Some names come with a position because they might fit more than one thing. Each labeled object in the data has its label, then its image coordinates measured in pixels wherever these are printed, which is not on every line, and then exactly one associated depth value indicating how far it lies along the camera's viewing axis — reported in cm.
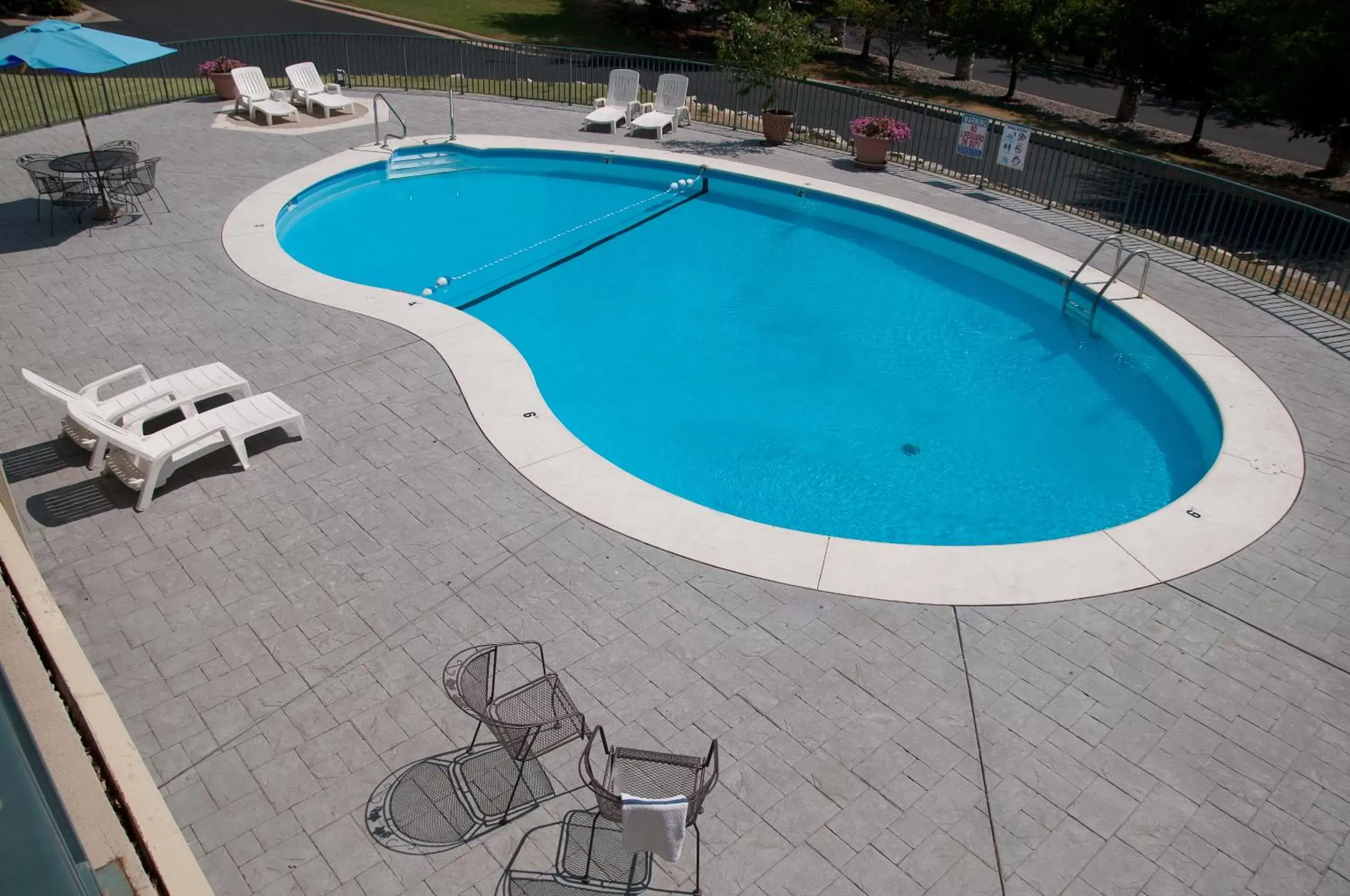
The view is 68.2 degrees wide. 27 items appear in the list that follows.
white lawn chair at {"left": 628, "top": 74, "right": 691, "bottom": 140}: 2130
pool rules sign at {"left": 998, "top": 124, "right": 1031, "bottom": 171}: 1688
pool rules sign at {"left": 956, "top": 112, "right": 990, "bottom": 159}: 1773
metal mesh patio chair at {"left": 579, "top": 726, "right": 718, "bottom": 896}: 582
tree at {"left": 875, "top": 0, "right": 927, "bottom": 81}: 3238
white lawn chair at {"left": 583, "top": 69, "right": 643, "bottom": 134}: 2117
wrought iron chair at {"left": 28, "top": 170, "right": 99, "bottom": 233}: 1415
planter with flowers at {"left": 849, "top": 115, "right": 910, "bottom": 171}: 1919
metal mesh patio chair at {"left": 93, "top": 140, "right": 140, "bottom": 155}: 1612
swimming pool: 852
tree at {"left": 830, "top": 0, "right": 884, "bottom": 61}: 3216
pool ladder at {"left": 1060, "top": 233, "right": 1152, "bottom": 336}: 1375
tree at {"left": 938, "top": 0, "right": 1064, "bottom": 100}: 2995
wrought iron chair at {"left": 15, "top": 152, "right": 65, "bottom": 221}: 1415
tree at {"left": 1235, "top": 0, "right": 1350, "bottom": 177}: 2072
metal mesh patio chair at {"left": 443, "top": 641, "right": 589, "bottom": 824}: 612
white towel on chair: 534
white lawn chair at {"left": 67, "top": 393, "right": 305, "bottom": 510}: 870
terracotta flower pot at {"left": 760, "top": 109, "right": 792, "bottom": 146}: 2052
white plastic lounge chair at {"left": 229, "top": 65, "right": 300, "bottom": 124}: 1981
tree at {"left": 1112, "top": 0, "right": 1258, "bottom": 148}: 2534
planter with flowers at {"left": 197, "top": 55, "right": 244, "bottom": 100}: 2102
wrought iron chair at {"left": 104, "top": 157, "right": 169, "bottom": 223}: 1465
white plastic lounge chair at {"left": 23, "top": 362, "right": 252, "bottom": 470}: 909
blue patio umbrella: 1293
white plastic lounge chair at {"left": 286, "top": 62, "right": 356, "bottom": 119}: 2053
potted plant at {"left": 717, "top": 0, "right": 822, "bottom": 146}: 1983
